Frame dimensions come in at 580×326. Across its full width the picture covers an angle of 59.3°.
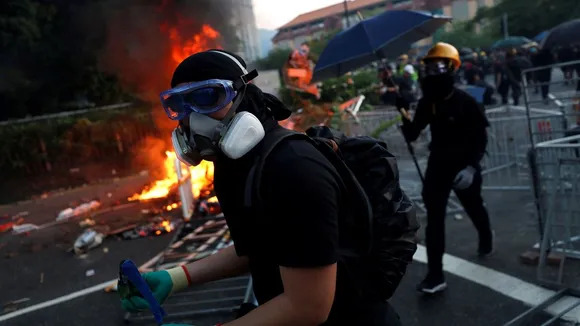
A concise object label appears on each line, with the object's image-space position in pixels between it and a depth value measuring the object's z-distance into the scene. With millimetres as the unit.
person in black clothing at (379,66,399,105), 16859
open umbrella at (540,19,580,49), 12562
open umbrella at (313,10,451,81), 6000
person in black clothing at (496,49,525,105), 15640
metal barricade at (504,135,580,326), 3902
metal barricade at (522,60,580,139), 5206
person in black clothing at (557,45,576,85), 15500
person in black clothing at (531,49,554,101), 14991
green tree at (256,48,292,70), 27225
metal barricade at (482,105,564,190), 7535
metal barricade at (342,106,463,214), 7342
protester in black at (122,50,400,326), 1494
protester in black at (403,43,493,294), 4258
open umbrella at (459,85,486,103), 10406
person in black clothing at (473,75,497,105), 13939
